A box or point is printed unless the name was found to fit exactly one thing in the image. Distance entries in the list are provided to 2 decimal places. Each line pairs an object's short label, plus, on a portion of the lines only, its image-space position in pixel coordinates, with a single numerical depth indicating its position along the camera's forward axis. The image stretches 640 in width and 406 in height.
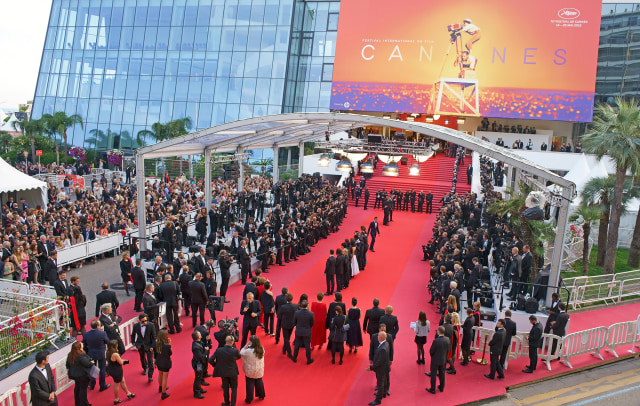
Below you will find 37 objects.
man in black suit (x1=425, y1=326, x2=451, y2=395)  8.34
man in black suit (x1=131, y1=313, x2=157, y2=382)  8.41
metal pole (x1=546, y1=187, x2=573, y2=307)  10.02
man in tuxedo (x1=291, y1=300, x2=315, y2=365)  9.25
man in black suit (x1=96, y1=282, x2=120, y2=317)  9.80
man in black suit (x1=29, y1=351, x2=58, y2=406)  6.74
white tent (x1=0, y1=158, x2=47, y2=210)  19.20
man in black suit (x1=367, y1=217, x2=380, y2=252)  18.03
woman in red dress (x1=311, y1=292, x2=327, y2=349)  9.75
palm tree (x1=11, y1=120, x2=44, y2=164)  36.62
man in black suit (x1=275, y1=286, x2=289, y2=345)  9.78
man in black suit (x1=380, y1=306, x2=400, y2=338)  9.04
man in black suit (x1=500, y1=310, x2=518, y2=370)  9.12
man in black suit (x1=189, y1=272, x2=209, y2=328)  10.45
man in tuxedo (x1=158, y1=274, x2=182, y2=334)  10.20
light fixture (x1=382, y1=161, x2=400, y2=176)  15.05
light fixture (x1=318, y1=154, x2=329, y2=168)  20.22
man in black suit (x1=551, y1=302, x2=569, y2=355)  9.62
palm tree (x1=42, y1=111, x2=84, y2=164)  37.19
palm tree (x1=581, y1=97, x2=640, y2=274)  15.60
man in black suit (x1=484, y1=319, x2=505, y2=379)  8.95
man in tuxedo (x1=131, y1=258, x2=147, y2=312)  11.16
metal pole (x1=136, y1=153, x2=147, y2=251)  14.96
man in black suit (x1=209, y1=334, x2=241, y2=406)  7.62
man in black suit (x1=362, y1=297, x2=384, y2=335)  9.34
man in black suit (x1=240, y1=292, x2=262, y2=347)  9.53
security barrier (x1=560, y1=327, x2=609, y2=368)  10.09
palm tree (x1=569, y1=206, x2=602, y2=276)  15.94
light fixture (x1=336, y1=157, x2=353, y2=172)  17.00
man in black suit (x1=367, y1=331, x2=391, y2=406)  8.01
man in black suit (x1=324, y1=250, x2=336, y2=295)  12.82
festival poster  34.28
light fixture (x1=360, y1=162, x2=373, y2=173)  16.75
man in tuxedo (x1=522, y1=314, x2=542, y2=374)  9.28
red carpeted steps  28.63
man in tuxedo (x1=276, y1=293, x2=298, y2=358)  9.48
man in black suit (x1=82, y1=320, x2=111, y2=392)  8.09
